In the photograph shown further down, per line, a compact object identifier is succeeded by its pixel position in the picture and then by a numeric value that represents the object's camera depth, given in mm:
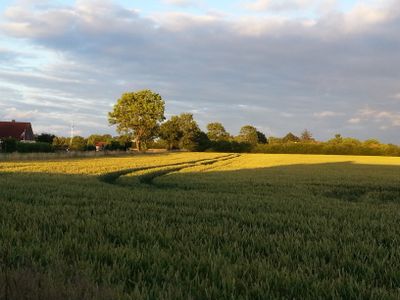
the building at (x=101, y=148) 75188
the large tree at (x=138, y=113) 89250
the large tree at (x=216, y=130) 162750
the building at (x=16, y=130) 79812
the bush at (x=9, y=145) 48906
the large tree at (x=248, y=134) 158375
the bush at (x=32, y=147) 50312
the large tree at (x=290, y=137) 172012
